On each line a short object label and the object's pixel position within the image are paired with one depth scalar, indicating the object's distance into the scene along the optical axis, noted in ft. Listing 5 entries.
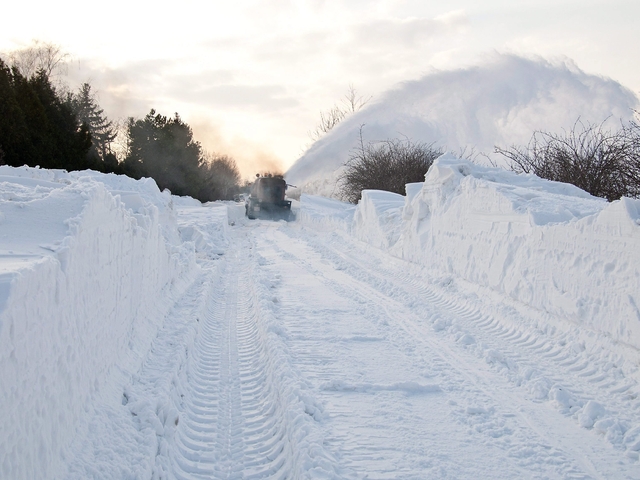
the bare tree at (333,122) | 180.55
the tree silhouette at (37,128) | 66.80
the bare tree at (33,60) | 154.92
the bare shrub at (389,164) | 90.68
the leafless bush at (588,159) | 42.37
